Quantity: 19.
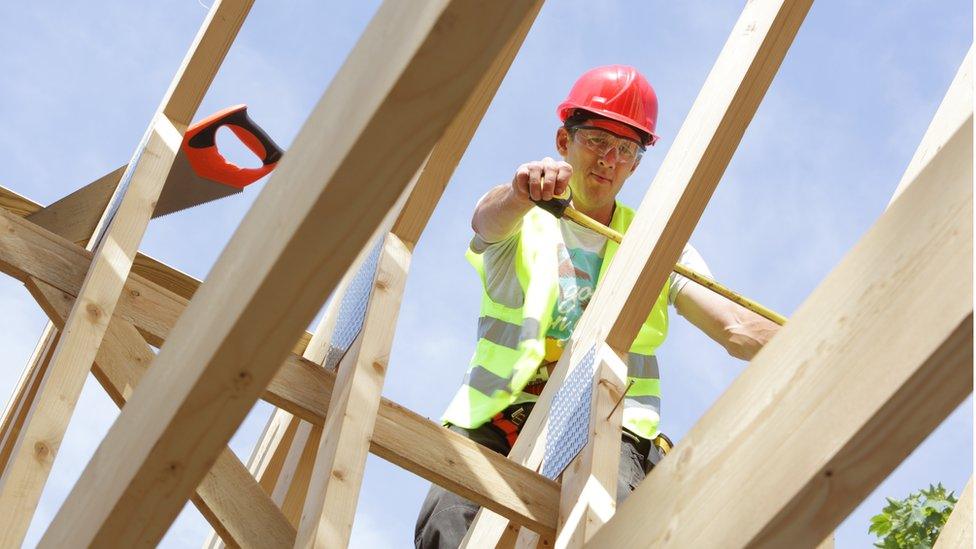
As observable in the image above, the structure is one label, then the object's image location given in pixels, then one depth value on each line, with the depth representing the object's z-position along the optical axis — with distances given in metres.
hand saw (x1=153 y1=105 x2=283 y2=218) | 7.32
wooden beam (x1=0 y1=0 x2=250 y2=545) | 4.84
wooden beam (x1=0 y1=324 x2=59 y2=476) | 6.19
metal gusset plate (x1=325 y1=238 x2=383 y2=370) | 5.91
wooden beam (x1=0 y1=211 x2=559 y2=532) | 5.54
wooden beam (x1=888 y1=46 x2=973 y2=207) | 5.92
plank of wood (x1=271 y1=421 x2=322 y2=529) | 6.01
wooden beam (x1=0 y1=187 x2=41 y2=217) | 6.56
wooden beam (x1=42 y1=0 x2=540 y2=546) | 2.48
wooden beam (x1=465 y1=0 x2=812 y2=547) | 5.57
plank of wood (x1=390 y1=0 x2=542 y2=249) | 6.00
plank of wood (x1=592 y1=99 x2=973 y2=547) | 2.80
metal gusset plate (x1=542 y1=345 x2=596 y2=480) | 5.80
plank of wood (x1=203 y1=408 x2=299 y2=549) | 6.71
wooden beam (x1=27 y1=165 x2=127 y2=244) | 6.61
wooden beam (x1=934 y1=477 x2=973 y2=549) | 5.36
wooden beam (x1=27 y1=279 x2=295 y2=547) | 4.96
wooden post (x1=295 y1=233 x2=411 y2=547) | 4.84
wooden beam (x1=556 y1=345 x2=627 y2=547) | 5.35
